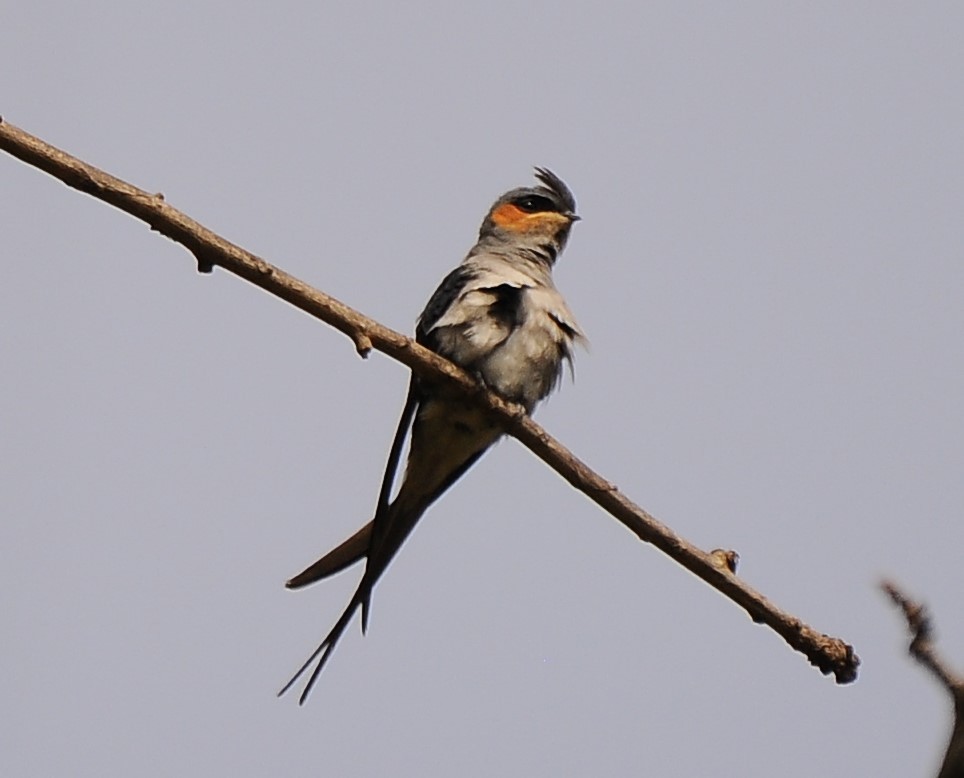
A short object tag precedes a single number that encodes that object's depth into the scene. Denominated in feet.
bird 33.91
